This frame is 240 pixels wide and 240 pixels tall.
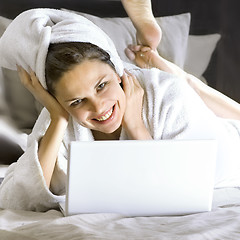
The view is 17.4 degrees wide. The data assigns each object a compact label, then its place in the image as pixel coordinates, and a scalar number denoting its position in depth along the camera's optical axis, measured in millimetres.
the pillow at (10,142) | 2757
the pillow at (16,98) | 2776
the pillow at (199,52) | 3106
